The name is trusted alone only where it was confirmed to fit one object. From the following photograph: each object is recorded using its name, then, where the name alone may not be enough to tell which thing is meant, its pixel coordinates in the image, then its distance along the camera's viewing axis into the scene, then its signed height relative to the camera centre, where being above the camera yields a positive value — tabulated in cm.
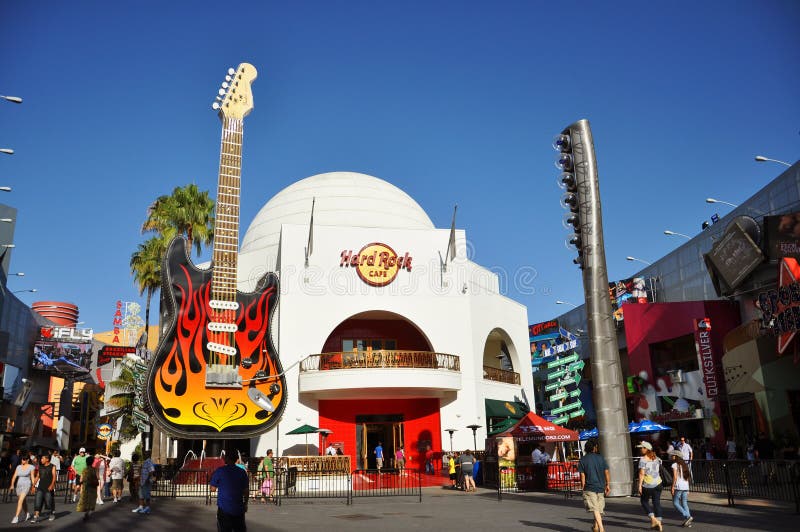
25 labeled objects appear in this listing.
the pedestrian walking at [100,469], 1988 -28
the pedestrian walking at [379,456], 2900 -19
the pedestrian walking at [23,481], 1464 -42
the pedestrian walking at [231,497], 829 -51
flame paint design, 2334 +333
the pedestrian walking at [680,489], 1223 -83
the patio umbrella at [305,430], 2638 +93
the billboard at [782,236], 2769 +854
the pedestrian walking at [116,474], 1995 -44
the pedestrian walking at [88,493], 1497 -74
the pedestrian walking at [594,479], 1096 -56
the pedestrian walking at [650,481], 1180 -66
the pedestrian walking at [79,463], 1992 -10
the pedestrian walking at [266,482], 2003 -80
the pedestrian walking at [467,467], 2292 -60
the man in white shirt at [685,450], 2127 -23
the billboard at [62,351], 4725 +775
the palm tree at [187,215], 3206 +1148
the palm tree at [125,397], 3703 +340
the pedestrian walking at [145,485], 1648 -66
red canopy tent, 2345 +56
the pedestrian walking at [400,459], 2864 -34
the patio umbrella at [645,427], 2554 +65
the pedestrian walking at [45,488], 1517 -60
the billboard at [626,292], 4528 +1069
